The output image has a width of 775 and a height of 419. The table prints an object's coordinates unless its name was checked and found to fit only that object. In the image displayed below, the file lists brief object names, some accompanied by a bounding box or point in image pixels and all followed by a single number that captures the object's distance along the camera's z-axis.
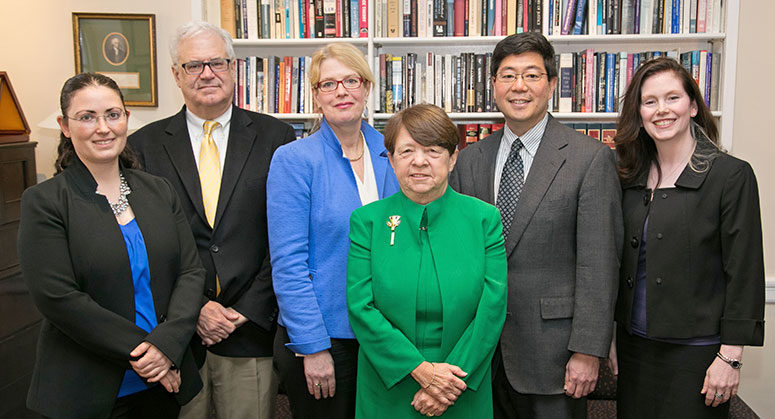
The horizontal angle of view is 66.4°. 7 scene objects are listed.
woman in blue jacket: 1.71
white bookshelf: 3.15
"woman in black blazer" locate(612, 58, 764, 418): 1.71
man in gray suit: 1.71
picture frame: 3.57
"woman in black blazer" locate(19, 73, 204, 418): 1.50
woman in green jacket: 1.56
